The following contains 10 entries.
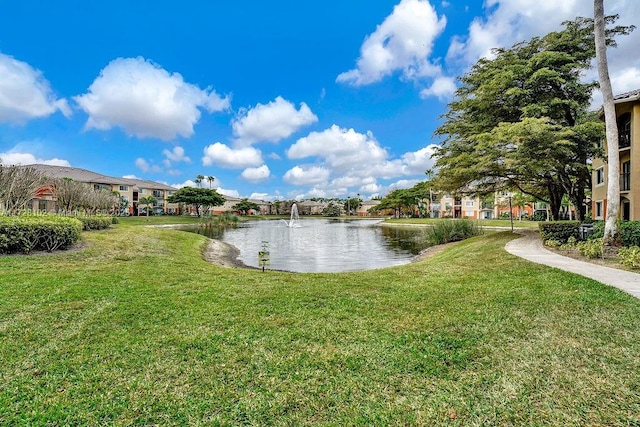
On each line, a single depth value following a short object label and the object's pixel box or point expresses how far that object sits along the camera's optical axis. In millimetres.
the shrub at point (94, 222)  18953
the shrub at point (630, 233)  10868
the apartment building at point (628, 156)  15797
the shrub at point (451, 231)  22156
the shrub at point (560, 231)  13492
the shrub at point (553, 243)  12477
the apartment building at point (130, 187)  55688
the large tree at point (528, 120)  13727
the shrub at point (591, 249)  9875
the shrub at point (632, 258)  8219
